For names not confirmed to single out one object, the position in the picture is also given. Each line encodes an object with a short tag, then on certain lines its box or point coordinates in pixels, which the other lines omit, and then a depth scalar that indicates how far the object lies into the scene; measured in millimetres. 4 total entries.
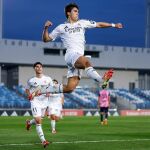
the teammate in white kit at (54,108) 20411
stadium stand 48488
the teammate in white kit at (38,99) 14155
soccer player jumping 11891
